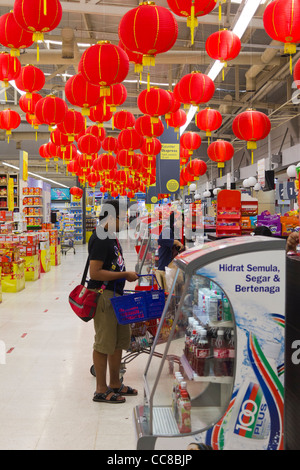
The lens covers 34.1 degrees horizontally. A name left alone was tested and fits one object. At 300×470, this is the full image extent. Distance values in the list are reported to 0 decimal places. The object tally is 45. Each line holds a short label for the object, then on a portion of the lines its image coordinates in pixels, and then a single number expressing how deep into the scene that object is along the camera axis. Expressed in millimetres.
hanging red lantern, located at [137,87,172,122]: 7152
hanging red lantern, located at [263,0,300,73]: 4762
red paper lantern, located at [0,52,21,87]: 6598
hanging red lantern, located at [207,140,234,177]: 9852
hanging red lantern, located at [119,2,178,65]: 4441
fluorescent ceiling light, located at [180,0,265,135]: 6354
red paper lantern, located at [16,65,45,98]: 7120
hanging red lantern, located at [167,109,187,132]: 9211
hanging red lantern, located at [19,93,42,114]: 8310
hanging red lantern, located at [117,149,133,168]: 12348
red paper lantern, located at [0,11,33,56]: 5457
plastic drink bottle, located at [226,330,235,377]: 2547
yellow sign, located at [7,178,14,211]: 16406
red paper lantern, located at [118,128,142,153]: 9844
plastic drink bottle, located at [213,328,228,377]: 2658
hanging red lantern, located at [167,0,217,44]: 4320
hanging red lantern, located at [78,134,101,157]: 10156
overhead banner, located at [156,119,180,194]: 13828
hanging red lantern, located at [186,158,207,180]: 12781
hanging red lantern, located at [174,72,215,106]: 6750
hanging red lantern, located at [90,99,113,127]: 8039
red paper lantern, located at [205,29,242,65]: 6055
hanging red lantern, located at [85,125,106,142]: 10125
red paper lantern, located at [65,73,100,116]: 6278
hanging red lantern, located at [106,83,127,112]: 6875
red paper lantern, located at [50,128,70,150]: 9250
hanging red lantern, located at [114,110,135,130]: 9656
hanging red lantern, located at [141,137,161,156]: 11047
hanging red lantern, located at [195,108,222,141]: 8492
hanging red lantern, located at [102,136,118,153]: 11461
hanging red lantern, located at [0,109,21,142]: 8922
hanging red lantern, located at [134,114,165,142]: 8547
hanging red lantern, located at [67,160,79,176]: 14853
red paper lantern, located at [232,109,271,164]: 7301
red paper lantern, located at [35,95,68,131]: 7465
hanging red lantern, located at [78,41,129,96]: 5094
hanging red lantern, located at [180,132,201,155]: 10852
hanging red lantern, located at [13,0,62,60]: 4547
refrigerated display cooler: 2445
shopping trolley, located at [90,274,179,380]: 3764
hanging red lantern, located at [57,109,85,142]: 8141
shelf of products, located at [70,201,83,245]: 27672
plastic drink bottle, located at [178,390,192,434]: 2576
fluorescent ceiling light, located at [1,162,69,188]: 25269
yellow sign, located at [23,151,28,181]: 15726
